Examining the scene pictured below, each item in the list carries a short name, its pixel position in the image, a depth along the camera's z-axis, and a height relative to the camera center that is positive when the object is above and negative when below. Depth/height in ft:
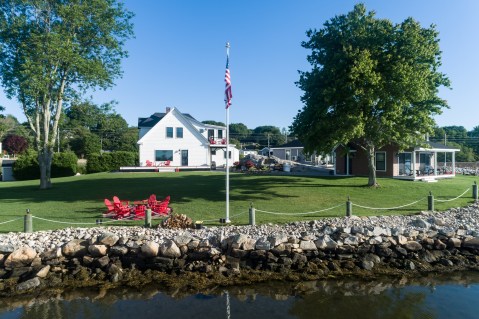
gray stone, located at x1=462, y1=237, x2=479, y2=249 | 37.80 -9.80
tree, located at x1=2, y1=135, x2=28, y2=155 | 229.25 +9.86
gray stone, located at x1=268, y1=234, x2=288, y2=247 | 34.35 -8.48
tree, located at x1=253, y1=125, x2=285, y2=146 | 344.90 +22.96
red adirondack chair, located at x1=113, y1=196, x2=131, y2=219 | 46.39 -7.16
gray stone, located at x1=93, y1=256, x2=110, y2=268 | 32.65 -10.04
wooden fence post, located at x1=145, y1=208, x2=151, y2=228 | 41.14 -7.35
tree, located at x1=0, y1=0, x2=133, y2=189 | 76.23 +25.02
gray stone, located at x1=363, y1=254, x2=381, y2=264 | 35.06 -10.60
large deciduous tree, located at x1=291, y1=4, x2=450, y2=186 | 64.49 +14.31
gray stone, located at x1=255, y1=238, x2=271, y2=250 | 33.96 -8.85
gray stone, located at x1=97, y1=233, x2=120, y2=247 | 34.19 -8.28
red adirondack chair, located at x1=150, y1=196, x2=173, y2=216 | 47.85 -7.28
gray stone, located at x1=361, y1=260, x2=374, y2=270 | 33.91 -10.92
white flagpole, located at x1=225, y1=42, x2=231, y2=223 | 43.16 +2.61
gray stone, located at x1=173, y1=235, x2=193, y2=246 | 34.26 -8.40
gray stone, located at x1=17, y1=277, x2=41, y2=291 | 29.50 -11.07
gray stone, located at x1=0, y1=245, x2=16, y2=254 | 32.55 -8.69
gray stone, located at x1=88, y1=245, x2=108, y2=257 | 33.24 -9.12
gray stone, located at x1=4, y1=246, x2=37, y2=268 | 31.71 -9.35
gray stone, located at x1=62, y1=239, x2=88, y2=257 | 33.23 -8.96
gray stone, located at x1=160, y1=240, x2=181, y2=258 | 33.22 -9.17
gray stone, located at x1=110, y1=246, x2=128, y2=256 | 33.50 -9.21
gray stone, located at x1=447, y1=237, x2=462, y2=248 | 37.96 -9.79
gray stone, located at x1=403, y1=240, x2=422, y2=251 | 36.78 -9.79
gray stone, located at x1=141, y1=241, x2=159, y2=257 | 33.13 -9.03
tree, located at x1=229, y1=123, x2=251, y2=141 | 393.39 +33.62
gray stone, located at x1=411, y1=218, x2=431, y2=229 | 40.84 -8.25
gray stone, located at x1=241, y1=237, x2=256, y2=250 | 33.91 -8.77
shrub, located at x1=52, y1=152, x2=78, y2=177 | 122.93 -2.44
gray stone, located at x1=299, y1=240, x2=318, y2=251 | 34.65 -9.09
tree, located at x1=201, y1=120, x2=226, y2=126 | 419.13 +42.98
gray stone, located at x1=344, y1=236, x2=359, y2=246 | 35.83 -8.98
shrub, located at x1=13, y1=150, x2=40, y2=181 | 122.52 -3.27
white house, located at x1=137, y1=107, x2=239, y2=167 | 133.39 +5.37
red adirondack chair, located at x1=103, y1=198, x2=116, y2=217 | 46.85 -7.43
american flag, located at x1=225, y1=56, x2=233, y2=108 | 44.11 +8.80
